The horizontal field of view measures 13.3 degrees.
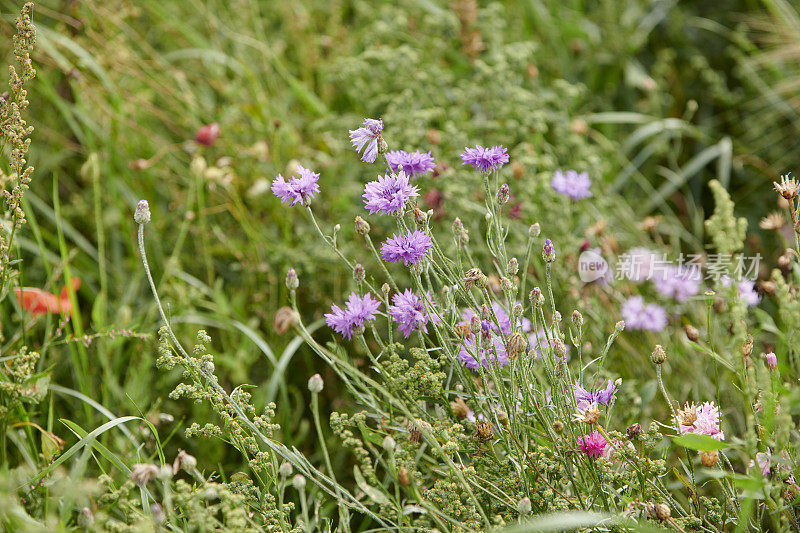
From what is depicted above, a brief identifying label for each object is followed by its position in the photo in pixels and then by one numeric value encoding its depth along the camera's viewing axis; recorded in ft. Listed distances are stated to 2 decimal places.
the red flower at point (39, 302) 8.04
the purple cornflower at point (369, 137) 7.54
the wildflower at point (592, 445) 7.47
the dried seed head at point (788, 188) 7.60
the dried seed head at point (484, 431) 7.49
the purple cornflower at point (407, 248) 7.47
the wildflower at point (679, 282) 8.43
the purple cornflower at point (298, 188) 7.56
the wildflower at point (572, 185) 8.33
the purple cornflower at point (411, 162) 7.63
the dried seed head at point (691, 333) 7.73
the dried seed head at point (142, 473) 7.26
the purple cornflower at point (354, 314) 7.55
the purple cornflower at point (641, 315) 8.34
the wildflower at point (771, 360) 7.55
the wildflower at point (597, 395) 7.58
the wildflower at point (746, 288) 8.08
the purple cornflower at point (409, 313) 7.55
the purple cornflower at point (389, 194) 7.48
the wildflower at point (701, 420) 7.50
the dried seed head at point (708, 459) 7.41
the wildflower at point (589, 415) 7.43
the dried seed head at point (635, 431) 7.48
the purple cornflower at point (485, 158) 7.60
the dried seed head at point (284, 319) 7.34
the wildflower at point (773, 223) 8.03
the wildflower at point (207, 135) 8.60
